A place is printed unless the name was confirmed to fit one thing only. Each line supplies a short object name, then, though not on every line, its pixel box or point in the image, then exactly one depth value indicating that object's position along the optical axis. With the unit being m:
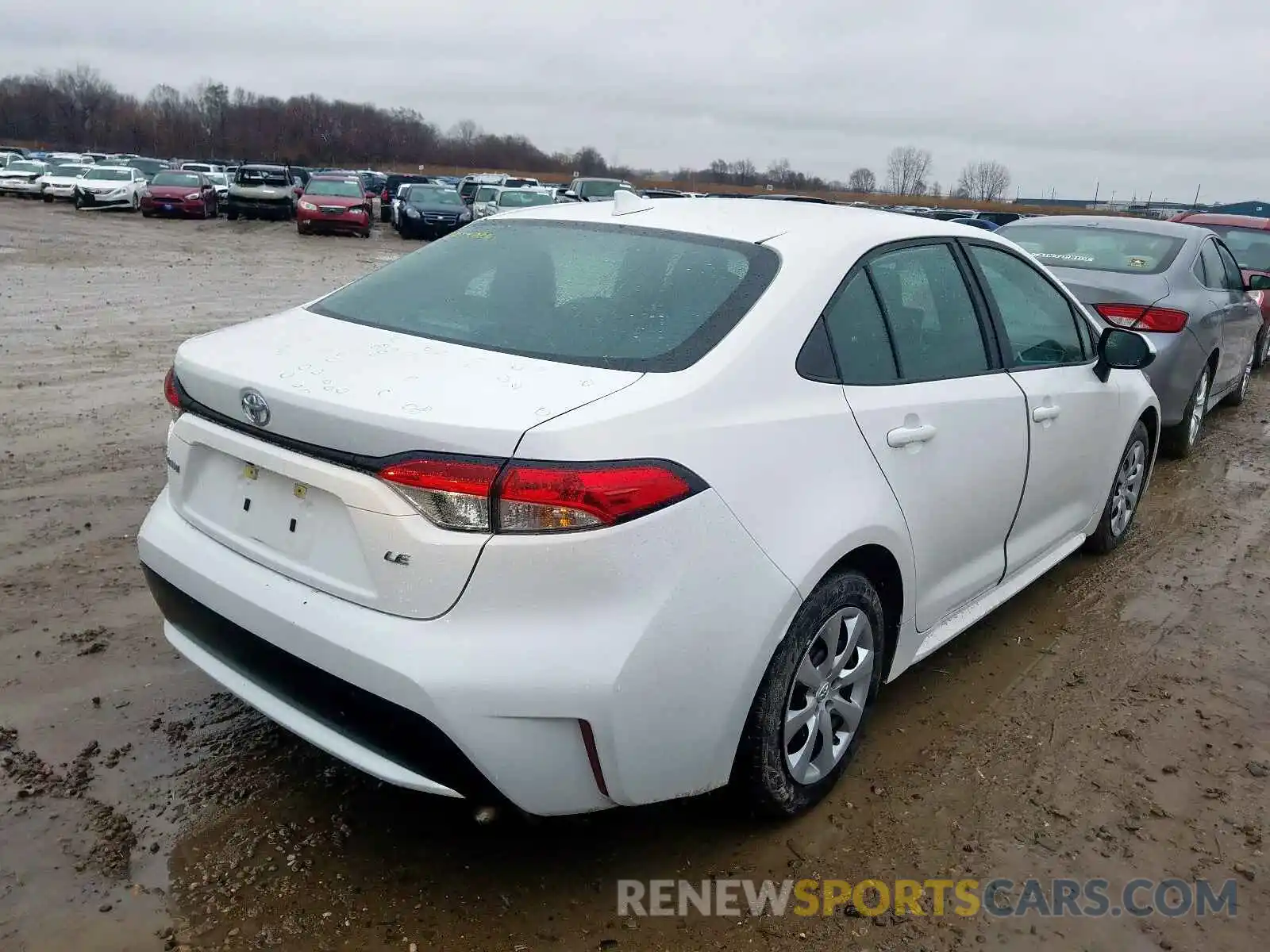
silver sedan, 6.44
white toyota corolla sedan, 2.11
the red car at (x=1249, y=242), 10.83
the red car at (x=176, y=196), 28.11
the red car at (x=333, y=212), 24.95
